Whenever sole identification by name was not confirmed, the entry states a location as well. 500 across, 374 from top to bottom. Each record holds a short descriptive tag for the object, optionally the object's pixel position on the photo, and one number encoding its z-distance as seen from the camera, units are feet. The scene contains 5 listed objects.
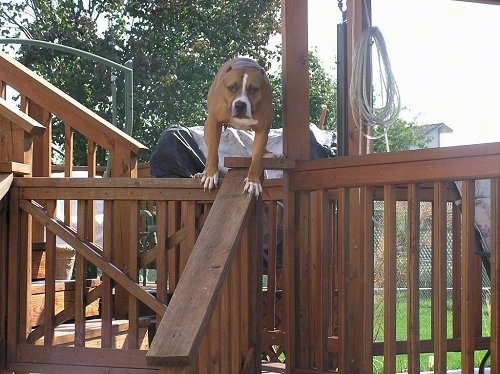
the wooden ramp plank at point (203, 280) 9.26
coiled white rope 15.83
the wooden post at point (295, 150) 13.89
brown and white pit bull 14.12
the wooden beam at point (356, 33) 16.65
